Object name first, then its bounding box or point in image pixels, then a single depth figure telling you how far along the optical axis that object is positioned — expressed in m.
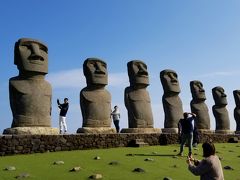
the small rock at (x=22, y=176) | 5.36
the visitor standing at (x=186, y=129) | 7.86
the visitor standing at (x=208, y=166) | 3.66
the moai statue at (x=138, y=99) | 11.63
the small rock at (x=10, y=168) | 5.88
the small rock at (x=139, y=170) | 6.09
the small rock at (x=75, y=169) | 5.94
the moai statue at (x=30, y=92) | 8.67
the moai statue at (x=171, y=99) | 13.01
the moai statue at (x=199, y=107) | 14.51
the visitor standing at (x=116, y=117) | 11.29
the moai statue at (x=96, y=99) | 10.54
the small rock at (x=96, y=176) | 5.45
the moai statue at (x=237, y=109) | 16.59
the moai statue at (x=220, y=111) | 15.56
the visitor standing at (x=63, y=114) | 9.90
